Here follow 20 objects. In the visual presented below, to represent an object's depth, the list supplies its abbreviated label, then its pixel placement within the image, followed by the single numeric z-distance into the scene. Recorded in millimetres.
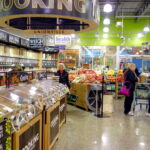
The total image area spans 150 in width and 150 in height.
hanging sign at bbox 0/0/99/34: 3266
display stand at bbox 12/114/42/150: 2304
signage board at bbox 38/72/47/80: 6016
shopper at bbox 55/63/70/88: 6859
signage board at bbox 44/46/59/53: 13409
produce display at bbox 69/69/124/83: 7854
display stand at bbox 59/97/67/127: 5165
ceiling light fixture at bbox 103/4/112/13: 9800
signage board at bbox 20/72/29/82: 4203
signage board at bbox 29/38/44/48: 11378
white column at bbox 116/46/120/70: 17219
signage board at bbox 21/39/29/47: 11492
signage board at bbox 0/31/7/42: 9109
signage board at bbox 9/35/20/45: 10030
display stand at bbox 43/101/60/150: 3354
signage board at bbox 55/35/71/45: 10484
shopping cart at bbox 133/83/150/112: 7090
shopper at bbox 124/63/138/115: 6637
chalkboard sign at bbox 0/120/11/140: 1987
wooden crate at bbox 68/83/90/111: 7273
